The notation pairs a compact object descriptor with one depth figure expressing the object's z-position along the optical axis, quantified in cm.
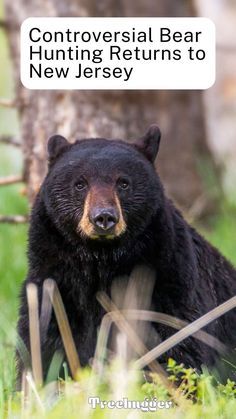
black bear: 1216
